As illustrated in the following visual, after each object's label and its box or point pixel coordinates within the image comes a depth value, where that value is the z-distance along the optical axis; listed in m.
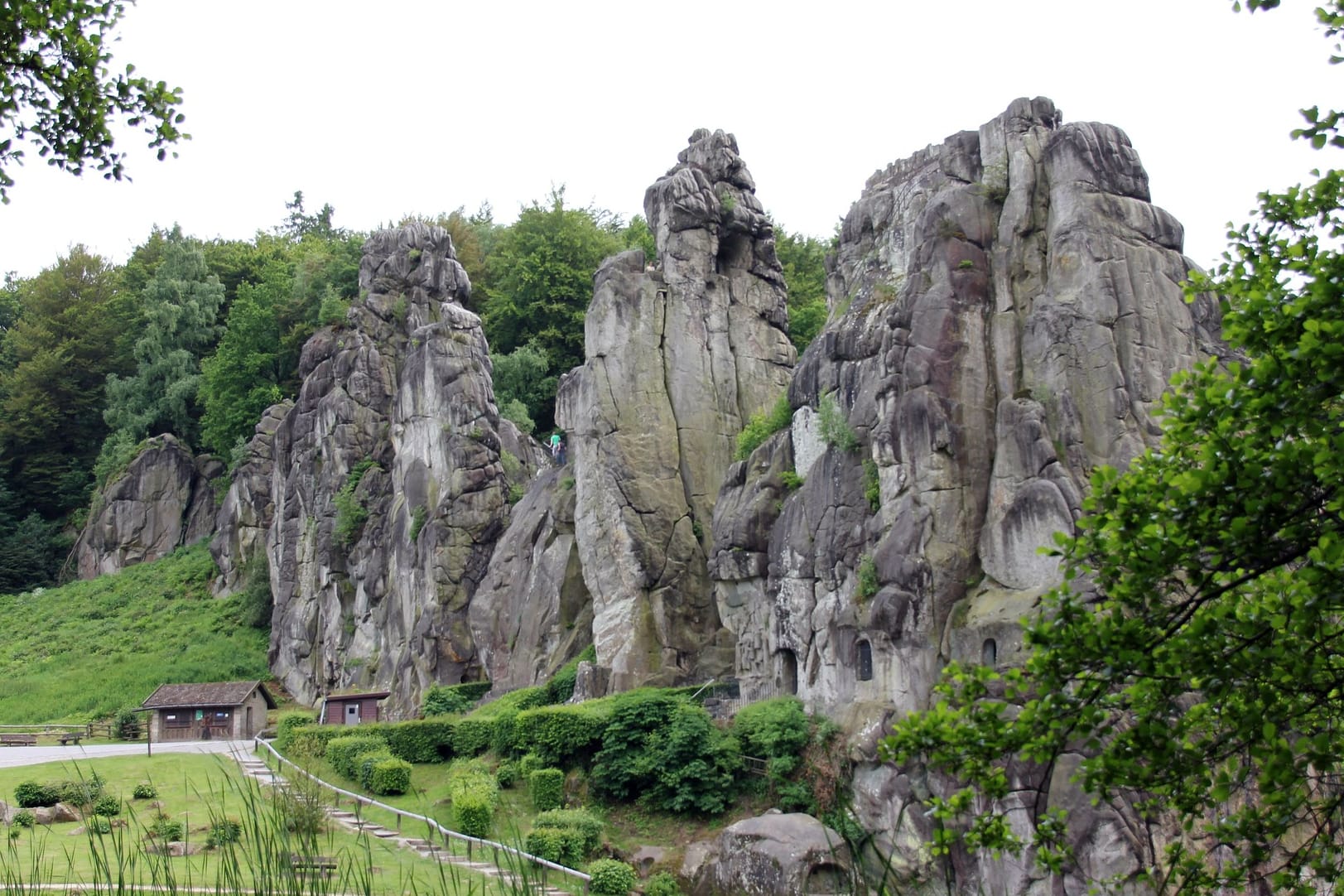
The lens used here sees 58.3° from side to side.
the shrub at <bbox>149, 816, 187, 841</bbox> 22.77
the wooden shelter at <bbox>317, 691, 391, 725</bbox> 43.91
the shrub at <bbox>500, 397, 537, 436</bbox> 55.88
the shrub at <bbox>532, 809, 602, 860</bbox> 27.47
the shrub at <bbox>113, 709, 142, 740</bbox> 43.59
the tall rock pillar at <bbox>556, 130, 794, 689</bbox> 40.06
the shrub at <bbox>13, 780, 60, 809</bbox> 28.47
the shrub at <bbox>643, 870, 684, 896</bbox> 25.06
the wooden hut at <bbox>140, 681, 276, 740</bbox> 42.81
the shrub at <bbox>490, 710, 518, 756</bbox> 33.28
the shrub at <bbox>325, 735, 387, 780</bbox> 33.56
